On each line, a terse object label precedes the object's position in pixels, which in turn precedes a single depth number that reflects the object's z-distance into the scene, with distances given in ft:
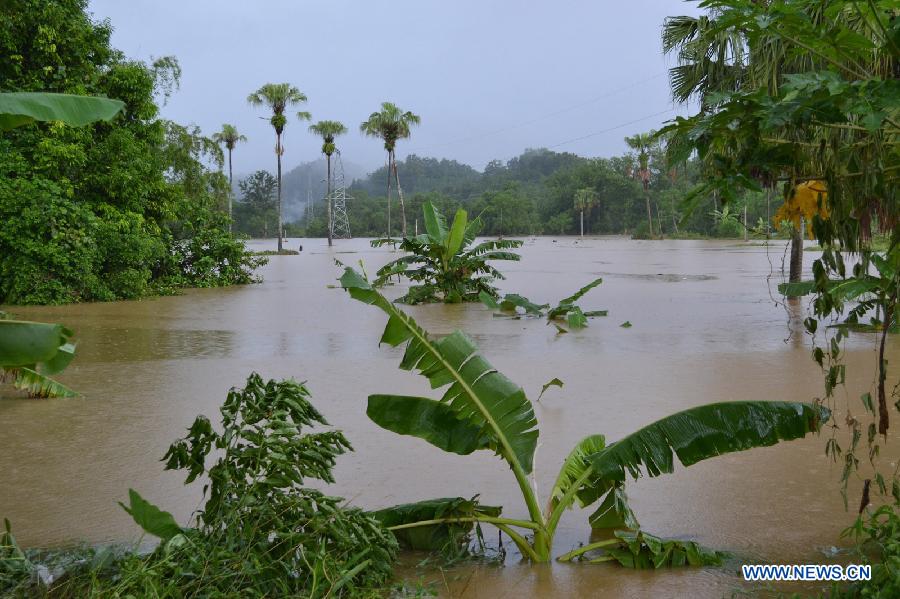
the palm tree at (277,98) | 150.30
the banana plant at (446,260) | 48.75
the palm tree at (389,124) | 167.53
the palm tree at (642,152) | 219.41
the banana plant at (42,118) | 8.55
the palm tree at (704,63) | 47.73
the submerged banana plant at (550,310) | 38.93
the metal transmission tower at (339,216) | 273.13
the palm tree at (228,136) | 175.91
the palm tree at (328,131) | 183.32
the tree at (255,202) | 292.40
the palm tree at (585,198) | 270.46
